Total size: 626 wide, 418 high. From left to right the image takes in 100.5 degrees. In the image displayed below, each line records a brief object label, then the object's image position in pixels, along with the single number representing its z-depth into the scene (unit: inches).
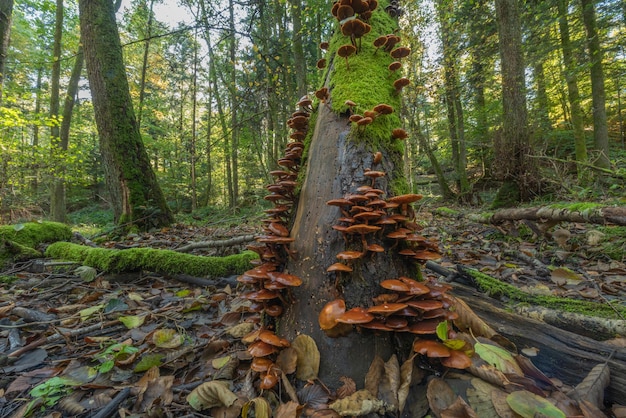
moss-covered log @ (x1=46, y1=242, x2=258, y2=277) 38.9
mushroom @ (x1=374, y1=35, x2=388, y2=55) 23.5
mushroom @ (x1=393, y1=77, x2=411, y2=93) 22.4
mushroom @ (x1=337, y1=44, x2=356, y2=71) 22.2
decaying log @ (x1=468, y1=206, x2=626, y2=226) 35.1
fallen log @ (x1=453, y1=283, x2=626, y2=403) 16.0
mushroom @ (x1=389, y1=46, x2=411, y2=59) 23.7
